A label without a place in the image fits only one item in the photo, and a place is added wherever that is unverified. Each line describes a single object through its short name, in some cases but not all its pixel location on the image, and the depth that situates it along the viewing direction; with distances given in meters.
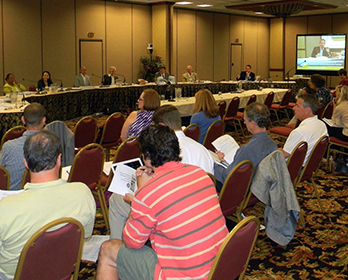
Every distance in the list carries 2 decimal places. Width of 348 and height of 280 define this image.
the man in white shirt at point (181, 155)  3.35
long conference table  8.88
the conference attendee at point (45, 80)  11.77
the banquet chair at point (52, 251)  2.16
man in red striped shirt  2.22
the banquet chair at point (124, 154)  4.51
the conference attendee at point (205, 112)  6.50
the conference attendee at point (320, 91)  9.24
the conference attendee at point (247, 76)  15.85
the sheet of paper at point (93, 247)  3.65
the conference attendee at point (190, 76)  15.31
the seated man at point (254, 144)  4.11
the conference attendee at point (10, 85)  11.10
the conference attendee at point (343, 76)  12.72
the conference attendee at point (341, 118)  6.87
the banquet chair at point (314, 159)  4.75
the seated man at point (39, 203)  2.25
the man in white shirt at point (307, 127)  5.08
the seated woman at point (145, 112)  5.70
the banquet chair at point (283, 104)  11.97
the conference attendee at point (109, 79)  12.79
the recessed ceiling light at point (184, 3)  15.61
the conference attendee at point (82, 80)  12.77
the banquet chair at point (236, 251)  2.12
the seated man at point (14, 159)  3.86
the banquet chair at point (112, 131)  6.57
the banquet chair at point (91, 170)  4.05
